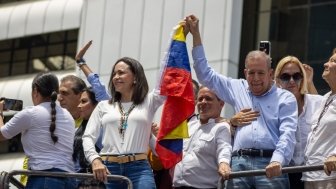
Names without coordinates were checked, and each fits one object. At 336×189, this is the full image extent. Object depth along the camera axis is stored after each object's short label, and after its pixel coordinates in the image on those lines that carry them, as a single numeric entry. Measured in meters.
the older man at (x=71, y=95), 19.08
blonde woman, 17.02
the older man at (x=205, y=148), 16.65
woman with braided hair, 16.84
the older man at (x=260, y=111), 15.68
